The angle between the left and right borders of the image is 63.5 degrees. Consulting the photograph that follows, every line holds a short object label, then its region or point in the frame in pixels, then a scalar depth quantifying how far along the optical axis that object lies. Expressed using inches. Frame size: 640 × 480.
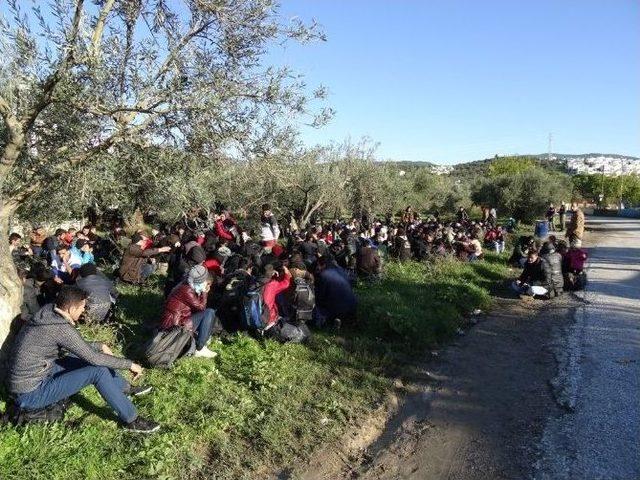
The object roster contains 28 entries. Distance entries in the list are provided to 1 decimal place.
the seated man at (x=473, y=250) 601.9
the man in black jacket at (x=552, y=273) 419.5
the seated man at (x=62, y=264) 365.4
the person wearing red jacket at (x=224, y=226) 461.7
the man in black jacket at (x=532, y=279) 418.3
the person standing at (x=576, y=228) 592.7
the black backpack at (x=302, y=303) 290.5
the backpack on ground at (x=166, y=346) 228.2
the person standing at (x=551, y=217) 1009.5
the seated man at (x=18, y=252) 387.9
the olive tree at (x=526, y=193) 1218.0
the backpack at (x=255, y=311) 274.2
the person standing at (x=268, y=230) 447.5
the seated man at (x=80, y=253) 417.7
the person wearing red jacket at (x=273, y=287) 278.2
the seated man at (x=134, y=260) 397.1
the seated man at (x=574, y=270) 443.5
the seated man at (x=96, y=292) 271.0
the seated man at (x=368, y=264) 464.1
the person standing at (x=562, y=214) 998.0
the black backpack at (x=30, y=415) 174.4
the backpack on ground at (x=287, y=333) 274.4
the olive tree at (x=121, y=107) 187.6
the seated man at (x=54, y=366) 173.2
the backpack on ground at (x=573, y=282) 442.6
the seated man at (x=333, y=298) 318.3
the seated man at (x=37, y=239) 472.8
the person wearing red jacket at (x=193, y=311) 244.8
